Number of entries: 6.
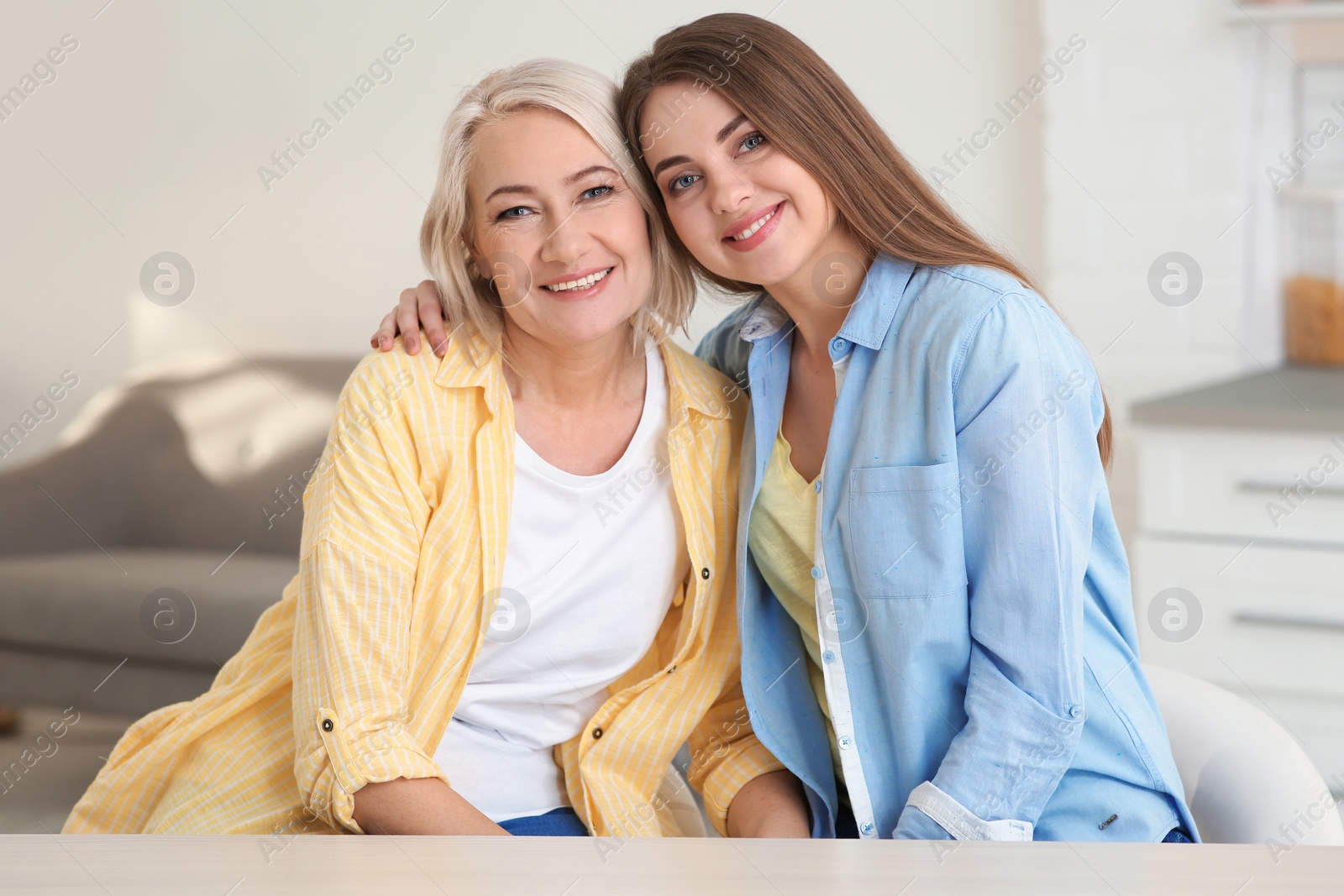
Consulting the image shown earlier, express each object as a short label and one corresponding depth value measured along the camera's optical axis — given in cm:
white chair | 203
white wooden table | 165
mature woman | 209
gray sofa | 313
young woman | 203
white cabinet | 272
